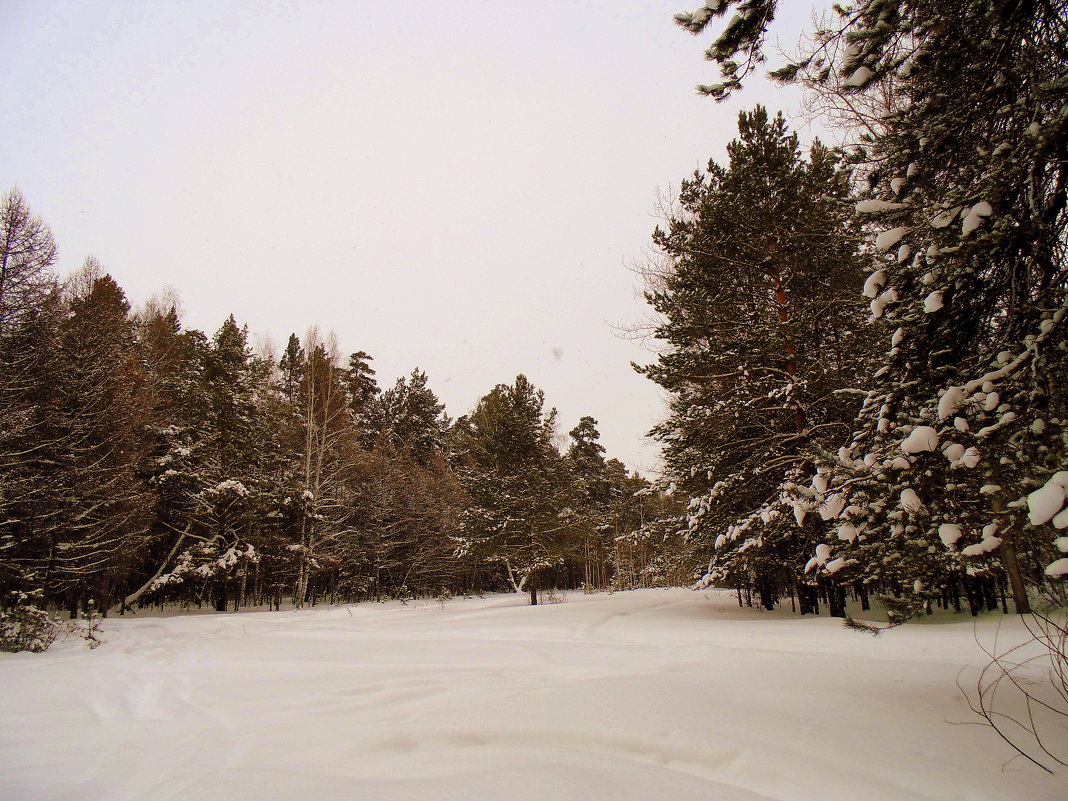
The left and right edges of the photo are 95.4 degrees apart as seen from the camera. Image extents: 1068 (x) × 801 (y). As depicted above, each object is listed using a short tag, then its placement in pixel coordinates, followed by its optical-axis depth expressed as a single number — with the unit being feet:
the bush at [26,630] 25.23
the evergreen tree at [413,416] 130.41
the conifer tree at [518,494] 66.03
